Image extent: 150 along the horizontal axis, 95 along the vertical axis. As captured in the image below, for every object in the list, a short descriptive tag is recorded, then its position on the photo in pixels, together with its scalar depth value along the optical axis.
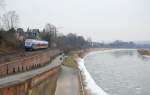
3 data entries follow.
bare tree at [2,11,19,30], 78.71
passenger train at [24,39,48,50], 51.98
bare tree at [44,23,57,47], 102.44
